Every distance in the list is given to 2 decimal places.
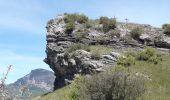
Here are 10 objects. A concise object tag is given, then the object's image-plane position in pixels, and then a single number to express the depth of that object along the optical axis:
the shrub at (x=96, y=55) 28.67
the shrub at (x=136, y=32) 32.07
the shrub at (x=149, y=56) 28.61
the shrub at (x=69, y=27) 32.63
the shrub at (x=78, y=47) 30.37
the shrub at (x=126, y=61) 27.64
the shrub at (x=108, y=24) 32.40
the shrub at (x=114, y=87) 18.74
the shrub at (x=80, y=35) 32.17
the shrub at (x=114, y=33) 32.25
